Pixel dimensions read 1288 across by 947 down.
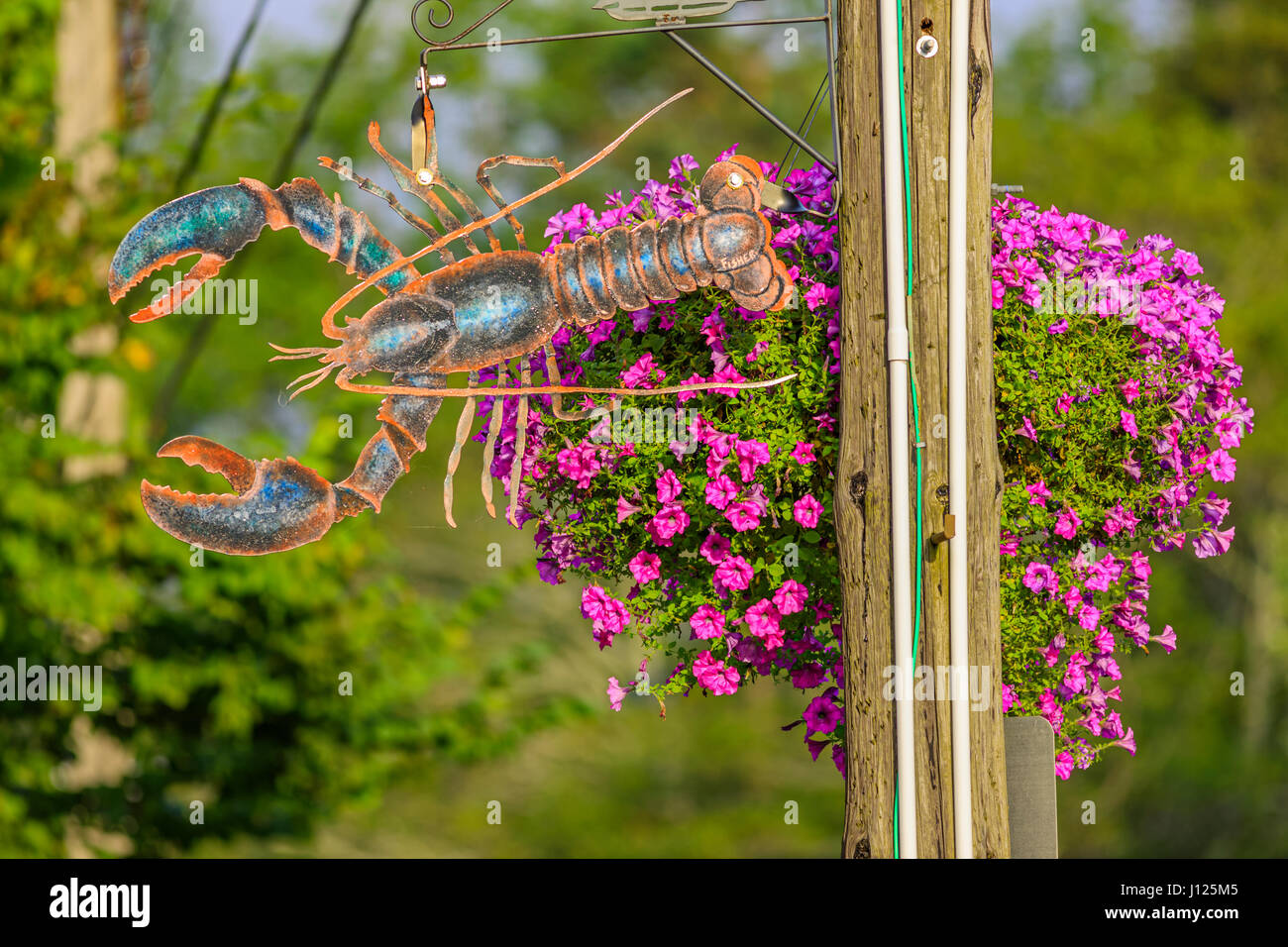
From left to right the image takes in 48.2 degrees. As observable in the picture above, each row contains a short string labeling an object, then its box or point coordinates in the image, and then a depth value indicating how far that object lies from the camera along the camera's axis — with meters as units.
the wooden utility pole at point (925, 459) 2.77
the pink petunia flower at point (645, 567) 2.90
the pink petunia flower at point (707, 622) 2.89
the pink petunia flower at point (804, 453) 2.88
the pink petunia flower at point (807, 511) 2.85
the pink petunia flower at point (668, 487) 2.85
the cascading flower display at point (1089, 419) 2.96
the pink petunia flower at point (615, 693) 2.89
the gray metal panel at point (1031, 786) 2.87
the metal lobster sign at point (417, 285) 2.81
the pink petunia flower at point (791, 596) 2.88
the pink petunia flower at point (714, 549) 2.88
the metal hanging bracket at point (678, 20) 2.89
